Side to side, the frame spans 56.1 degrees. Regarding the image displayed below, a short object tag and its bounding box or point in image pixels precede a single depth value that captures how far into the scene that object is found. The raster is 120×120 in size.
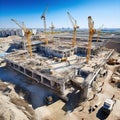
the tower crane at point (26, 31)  50.47
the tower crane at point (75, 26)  60.38
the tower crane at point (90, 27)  40.11
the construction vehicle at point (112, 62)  49.10
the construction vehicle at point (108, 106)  24.04
